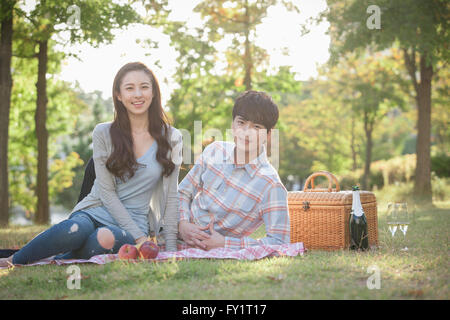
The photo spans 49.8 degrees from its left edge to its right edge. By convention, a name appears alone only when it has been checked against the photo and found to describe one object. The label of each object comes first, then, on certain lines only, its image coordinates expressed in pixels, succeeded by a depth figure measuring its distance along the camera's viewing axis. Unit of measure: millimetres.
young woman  3926
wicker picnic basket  4738
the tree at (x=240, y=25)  12352
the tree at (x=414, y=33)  10188
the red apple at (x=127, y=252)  3777
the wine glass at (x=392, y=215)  4874
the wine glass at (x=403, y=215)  4820
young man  4184
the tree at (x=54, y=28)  9305
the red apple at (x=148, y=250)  3801
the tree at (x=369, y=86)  15539
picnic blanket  3867
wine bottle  4586
